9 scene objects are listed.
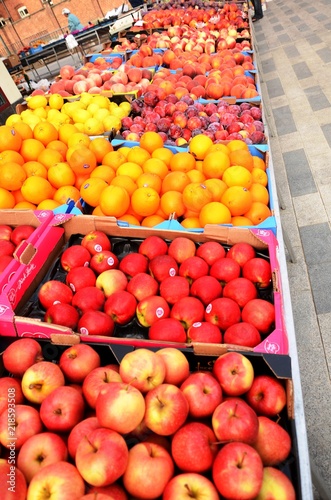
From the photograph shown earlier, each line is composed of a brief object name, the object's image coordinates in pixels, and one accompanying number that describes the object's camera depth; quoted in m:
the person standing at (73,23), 11.38
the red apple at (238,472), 0.93
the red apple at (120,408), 1.01
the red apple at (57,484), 0.91
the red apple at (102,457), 0.92
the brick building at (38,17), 19.50
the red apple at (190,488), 0.93
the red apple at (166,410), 1.05
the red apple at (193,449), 1.00
